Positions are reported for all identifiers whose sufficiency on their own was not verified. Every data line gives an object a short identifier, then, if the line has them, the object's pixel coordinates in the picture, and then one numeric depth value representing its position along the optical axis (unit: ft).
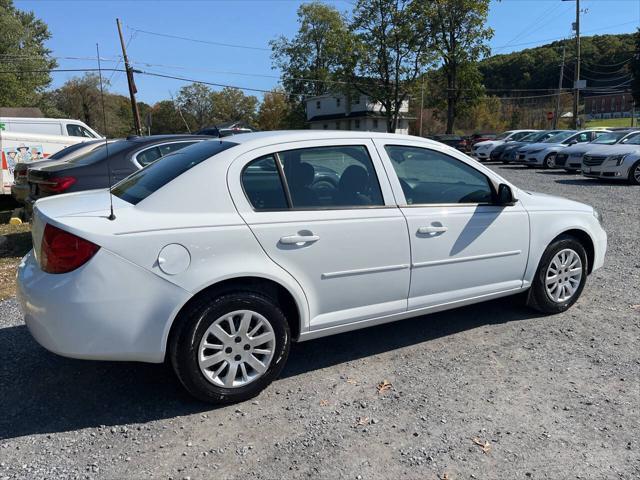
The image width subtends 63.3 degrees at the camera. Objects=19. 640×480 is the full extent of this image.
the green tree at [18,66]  135.44
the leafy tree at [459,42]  144.97
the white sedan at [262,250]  9.53
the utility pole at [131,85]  100.58
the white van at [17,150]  36.32
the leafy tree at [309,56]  213.66
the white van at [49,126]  55.11
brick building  366.35
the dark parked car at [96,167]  21.65
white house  206.76
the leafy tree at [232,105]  258.06
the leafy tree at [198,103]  247.29
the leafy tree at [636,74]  192.75
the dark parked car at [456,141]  100.74
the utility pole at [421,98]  160.37
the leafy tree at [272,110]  253.65
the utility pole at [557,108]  144.97
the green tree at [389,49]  149.69
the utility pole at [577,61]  120.98
